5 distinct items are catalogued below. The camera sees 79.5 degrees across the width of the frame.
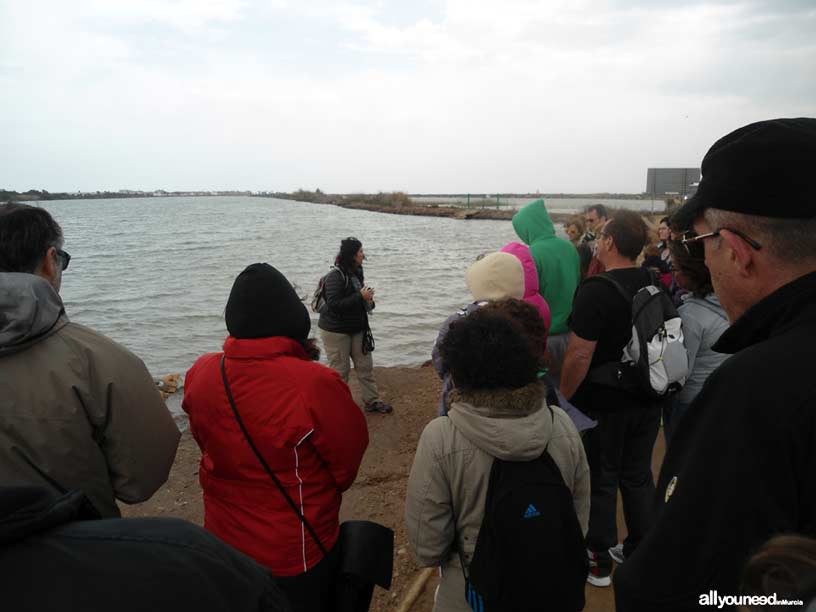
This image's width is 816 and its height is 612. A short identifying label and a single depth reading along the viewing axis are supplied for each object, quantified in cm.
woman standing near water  568
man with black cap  93
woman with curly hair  186
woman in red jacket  208
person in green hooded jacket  399
